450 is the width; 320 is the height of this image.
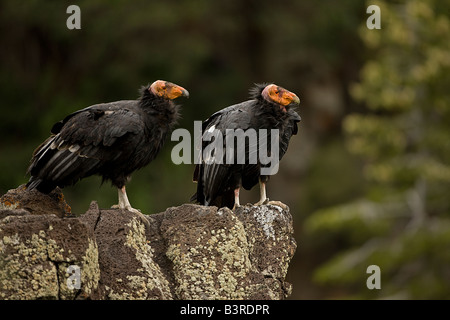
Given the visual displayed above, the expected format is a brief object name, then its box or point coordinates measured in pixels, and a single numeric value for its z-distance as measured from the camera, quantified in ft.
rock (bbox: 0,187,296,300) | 37.55
